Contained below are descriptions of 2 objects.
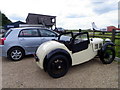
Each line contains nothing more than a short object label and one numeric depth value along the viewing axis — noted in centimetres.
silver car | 447
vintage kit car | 292
